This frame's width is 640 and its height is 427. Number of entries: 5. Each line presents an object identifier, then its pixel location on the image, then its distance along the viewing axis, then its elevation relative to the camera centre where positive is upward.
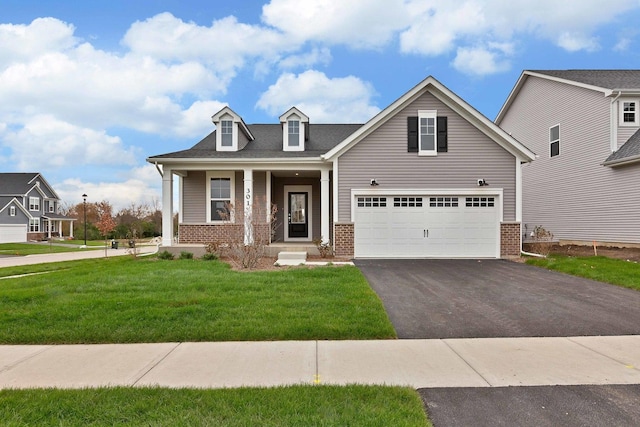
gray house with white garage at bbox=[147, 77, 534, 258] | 13.21 +1.47
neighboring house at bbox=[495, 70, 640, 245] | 14.39 +3.05
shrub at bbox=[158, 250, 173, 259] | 12.96 -1.18
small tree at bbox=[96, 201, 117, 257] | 21.75 -0.10
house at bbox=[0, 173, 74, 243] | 36.81 +1.61
